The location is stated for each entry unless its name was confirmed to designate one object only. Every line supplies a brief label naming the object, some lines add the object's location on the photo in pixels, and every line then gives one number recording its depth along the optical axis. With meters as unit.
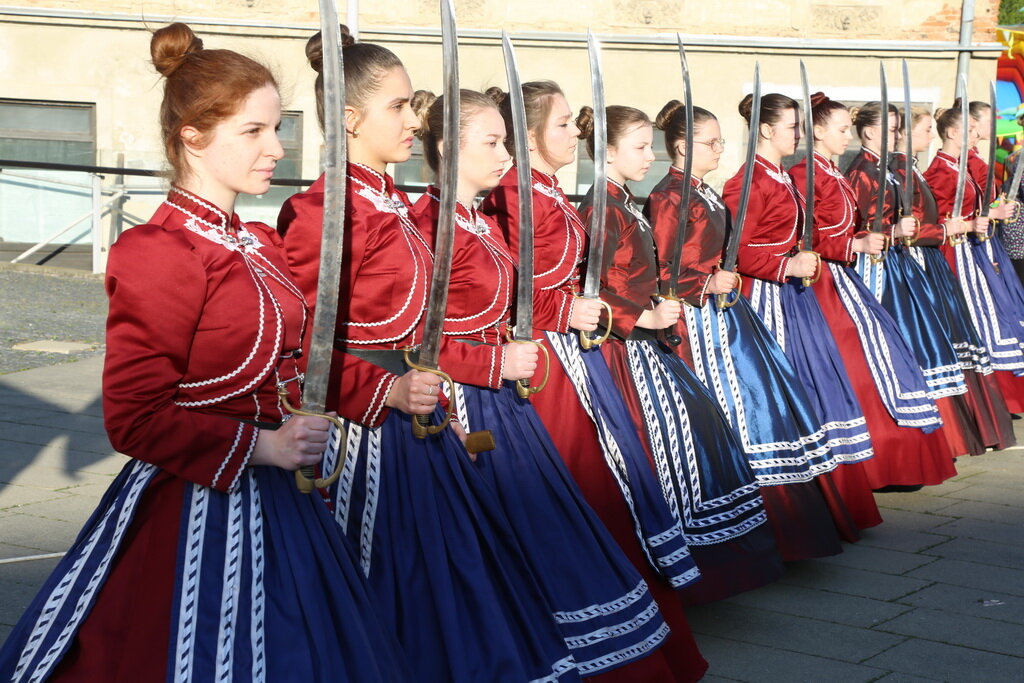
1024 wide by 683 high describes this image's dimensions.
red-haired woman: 2.10
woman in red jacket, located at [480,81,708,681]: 3.45
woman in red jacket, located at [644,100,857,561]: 4.32
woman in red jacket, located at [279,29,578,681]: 2.55
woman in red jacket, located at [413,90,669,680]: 3.00
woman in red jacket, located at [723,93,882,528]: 4.88
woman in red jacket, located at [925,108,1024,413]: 6.82
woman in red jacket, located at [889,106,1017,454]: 6.23
